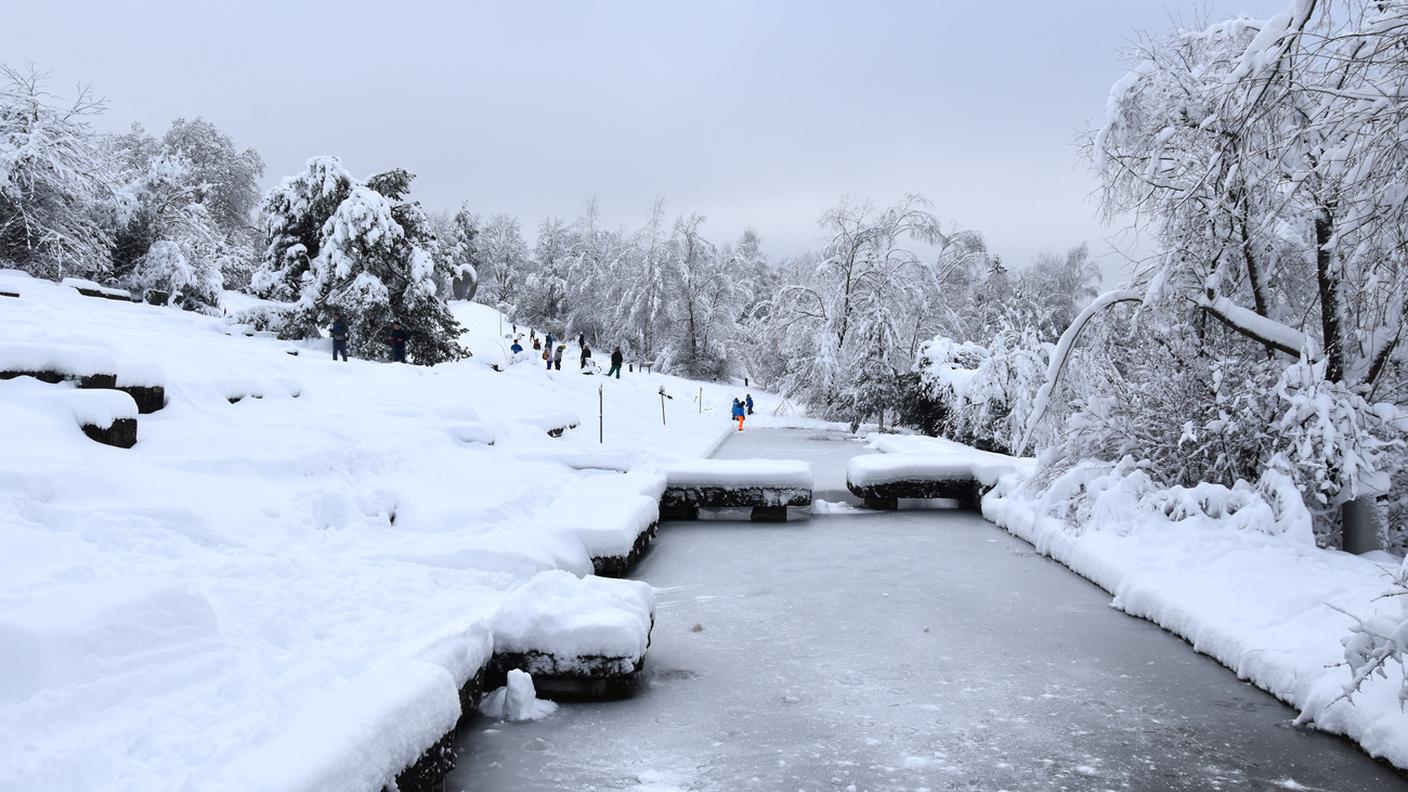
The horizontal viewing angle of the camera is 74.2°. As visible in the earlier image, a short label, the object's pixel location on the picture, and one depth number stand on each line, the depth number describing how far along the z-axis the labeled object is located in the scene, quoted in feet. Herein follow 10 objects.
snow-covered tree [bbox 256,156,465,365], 88.43
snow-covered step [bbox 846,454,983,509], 45.50
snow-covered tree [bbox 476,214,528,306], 275.59
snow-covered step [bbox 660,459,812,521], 42.37
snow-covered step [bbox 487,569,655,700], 17.83
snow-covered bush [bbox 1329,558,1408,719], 13.02
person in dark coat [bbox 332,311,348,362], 73.05
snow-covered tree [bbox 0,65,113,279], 83.51
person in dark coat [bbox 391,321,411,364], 83.24
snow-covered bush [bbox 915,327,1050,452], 71.61
